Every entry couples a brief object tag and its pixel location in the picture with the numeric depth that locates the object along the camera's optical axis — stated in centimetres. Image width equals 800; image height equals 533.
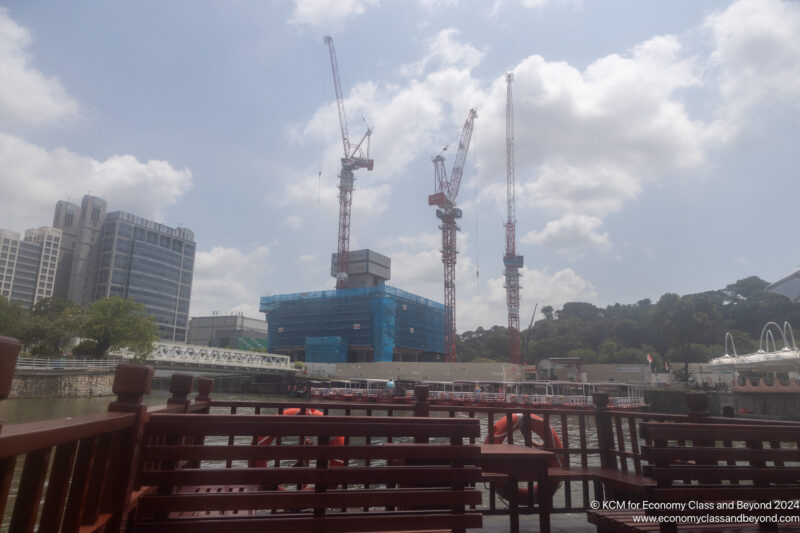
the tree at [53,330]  4366
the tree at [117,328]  4484
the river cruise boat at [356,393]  4608
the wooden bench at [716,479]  314
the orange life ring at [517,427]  599
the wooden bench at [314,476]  260
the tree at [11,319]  4138
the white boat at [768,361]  3419
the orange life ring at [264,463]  545
